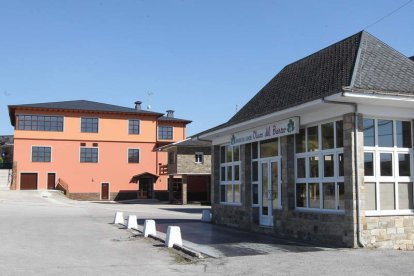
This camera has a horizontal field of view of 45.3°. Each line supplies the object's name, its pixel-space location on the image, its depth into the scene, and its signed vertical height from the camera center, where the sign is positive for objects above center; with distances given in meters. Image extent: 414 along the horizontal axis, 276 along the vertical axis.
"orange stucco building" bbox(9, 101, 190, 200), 51.12 +3.27
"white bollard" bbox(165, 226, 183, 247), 12.63 -1.43
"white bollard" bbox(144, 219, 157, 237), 15.20 -1.48
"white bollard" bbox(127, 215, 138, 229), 18.16 -1.52
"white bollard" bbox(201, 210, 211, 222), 20.56 -1.44
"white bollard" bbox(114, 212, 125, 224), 20.87 -1.61
